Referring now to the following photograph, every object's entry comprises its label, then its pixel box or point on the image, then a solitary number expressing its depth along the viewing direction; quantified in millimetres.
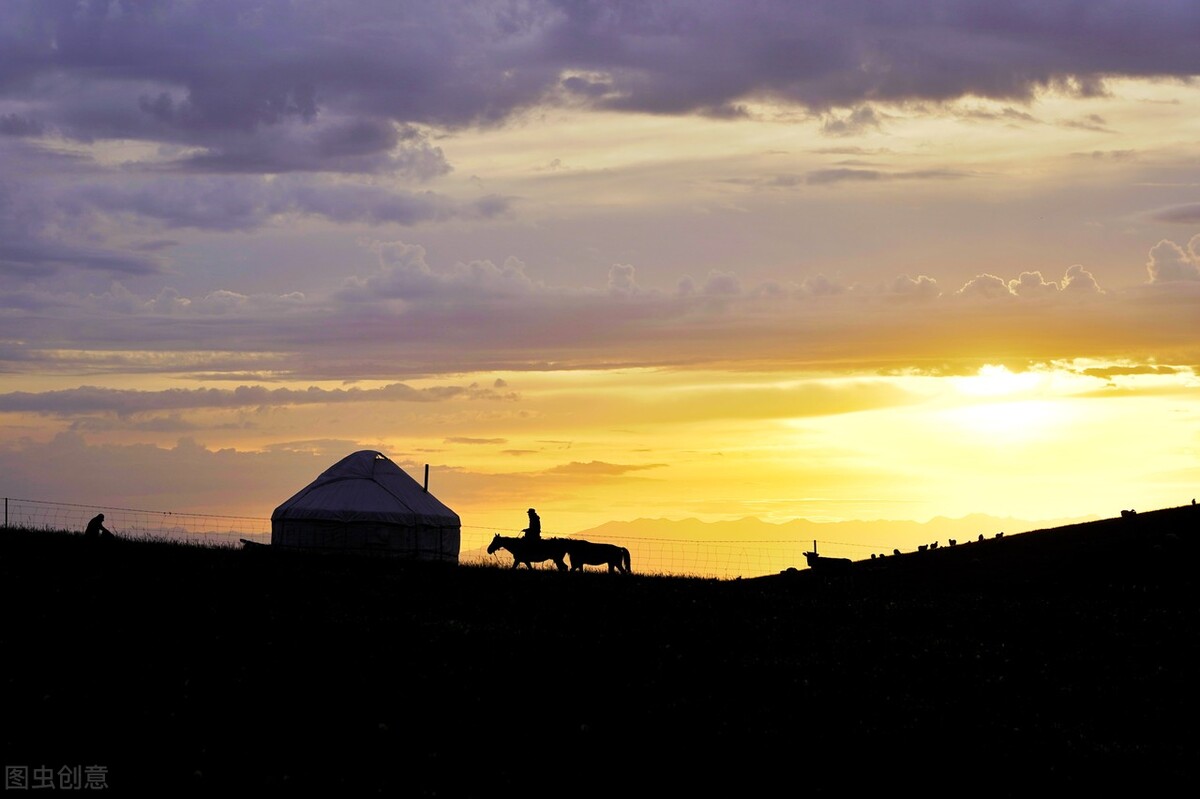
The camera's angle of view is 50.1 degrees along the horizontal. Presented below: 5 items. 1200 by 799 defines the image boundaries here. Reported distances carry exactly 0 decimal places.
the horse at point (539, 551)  55688
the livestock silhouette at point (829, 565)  54781
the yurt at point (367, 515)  62188
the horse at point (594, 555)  56469
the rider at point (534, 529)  56062
